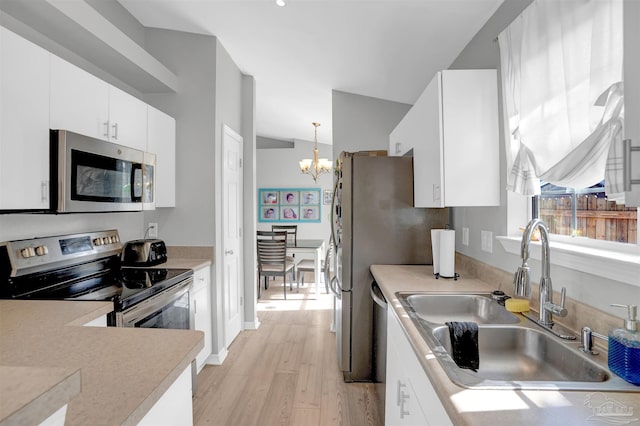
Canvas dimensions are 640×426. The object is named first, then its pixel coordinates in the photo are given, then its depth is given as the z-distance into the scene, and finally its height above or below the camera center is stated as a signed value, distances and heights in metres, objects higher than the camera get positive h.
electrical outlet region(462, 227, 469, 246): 2.32 -0.15
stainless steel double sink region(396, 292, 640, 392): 0.87 -0.43
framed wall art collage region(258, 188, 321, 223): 7.10 +0.20
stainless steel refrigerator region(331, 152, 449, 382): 2.56 -0.04
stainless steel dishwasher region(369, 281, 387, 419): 2.16 -0.84
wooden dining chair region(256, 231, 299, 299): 4.71 -0.58
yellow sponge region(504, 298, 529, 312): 1.41 -0.36
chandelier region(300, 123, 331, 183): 5.42 +0.76
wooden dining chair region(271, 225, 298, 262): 5.65 -0.28
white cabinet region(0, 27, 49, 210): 1.47 +0.39
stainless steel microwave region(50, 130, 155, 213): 1.71 +0.21
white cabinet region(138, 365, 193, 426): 0.87 -0.51
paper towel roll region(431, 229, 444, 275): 2.13 -0.20
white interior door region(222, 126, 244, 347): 3.20 -0.19
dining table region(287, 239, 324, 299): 5.15 -0.54
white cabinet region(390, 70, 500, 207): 1.78 +0.39
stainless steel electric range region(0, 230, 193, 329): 1.71 -0.38
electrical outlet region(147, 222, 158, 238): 2.98 -0.14
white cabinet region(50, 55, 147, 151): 1.76 +0.60
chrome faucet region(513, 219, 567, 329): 1.21 -0.23
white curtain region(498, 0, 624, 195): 0.99 +0.42
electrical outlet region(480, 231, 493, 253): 1.94 -0.15
